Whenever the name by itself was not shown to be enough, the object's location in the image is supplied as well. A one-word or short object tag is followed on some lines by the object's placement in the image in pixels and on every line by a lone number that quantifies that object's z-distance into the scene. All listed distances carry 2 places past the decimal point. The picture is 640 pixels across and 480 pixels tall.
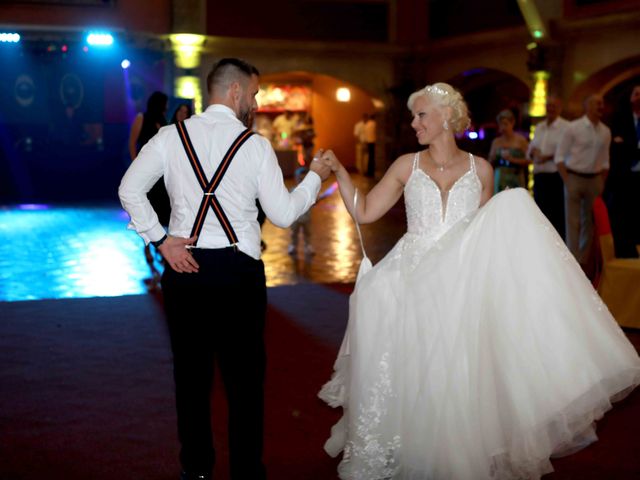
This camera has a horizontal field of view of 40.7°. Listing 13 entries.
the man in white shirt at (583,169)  8.36
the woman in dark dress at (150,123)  6.99
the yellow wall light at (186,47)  17.97
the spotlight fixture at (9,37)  17.14
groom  2.95
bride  3.26
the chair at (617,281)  6.14
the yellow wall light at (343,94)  24.23
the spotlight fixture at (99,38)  17.55
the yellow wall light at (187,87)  18.02
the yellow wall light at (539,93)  15.08
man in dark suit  6.51
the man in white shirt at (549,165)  8.65
